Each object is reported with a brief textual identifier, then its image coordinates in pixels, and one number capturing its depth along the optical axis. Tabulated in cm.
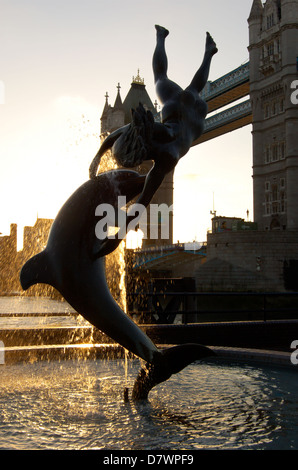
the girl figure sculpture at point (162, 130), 498
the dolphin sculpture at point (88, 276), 521
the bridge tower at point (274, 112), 4916
